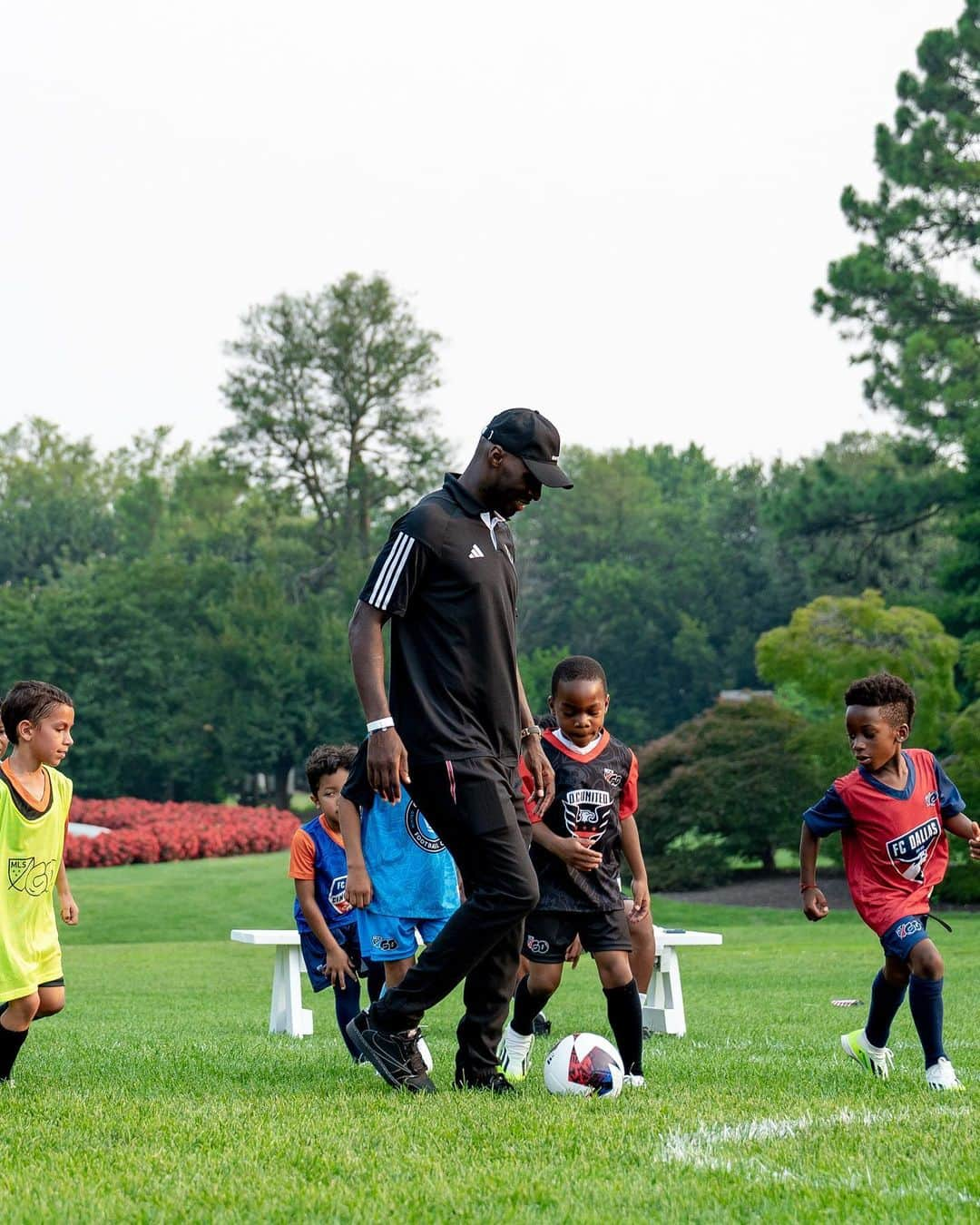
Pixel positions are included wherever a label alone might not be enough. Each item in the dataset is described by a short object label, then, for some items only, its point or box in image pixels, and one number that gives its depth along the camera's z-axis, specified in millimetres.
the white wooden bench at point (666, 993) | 9445
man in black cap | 5684
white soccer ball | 5789
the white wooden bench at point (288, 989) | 9453
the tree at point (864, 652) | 27172
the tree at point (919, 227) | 39188
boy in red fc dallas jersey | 6379
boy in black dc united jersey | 6320
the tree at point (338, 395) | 59875
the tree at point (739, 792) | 28688
